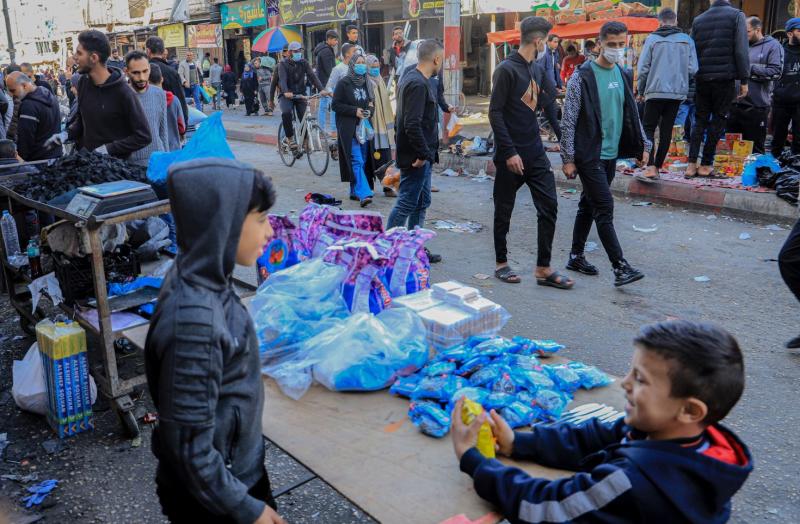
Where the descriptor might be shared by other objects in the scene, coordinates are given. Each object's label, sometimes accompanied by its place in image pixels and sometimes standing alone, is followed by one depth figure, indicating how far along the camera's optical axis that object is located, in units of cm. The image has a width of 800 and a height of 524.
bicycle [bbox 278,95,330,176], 1120
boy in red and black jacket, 156
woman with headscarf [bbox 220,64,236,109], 2589
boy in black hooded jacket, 158
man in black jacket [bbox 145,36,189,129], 871
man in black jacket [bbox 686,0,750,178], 823
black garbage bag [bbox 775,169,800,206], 773
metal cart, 344
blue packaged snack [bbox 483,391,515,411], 236
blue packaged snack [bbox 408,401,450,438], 227
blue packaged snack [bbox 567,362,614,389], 257
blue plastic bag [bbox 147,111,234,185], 413
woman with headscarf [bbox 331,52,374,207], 864
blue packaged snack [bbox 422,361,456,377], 263
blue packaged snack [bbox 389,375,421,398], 254
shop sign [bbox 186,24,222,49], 3027
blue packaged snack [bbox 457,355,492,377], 264
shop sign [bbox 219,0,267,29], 2708
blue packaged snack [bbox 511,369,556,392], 247
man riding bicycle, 1195
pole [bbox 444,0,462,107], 1161
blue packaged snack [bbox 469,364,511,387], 253
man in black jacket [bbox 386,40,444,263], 598
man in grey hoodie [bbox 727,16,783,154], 928
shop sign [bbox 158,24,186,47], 3270
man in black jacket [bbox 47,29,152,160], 520
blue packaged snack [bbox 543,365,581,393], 253
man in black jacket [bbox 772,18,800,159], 906
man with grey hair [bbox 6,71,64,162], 675
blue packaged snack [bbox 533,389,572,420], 235
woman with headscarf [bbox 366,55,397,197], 873
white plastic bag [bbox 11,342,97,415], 390
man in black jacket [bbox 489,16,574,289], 543
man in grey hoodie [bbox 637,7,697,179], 837
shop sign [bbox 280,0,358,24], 2211
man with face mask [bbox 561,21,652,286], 543
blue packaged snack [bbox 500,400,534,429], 229
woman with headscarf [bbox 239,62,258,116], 2245
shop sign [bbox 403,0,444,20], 1942
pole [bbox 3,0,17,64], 2546
